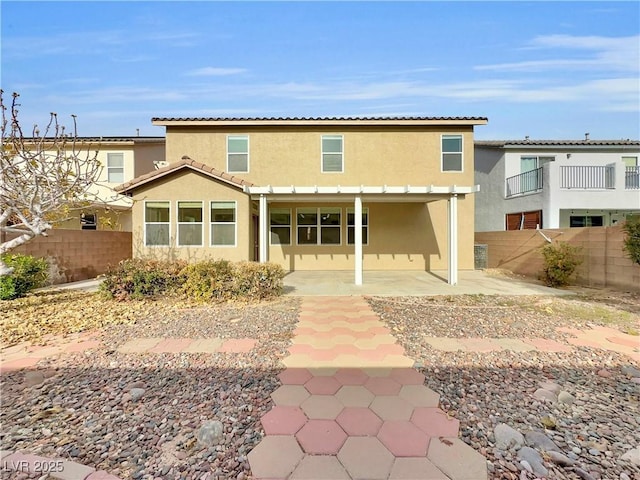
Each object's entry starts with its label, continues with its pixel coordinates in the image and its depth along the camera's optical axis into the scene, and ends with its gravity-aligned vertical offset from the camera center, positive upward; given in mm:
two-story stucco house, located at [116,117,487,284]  13453 +2982
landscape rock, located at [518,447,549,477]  2188 -1691
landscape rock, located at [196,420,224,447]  2461 -1645
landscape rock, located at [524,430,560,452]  2422 -1689
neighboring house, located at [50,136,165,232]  16266 +4319
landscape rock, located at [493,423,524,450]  2447 -1669
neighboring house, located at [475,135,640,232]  14180 +2755
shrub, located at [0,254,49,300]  7121 -975
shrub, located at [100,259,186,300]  7145 -1046
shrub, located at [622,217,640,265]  7770 -54
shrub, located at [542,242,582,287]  9570 -823
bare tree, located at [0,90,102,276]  6137 +1207
